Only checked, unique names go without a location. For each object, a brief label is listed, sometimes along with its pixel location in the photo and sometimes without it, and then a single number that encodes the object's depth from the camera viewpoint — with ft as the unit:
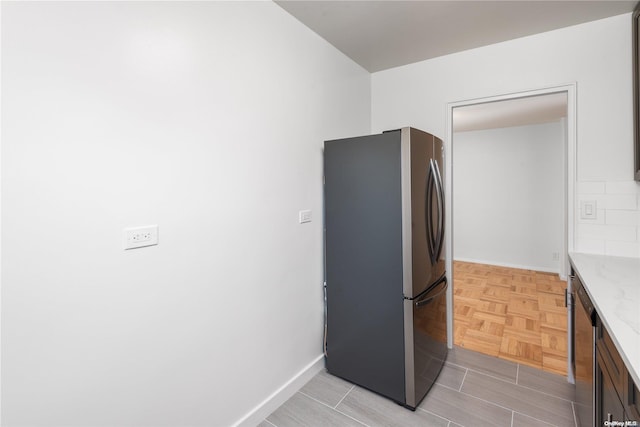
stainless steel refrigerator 6.30
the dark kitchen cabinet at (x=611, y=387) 2.94
